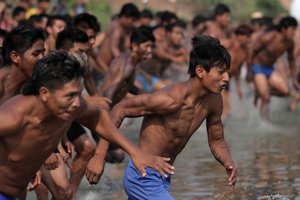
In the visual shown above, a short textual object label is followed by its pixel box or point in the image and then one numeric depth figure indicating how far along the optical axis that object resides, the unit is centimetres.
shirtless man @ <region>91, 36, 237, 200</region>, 649
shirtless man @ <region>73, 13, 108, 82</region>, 997
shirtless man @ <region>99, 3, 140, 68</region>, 1433
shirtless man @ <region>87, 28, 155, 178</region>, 1071
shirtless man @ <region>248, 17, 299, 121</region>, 1530
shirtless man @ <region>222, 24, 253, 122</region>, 1555
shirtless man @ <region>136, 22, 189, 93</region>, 1469
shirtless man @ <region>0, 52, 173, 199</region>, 543
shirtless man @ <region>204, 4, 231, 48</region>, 1669
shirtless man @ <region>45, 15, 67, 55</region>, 1139
